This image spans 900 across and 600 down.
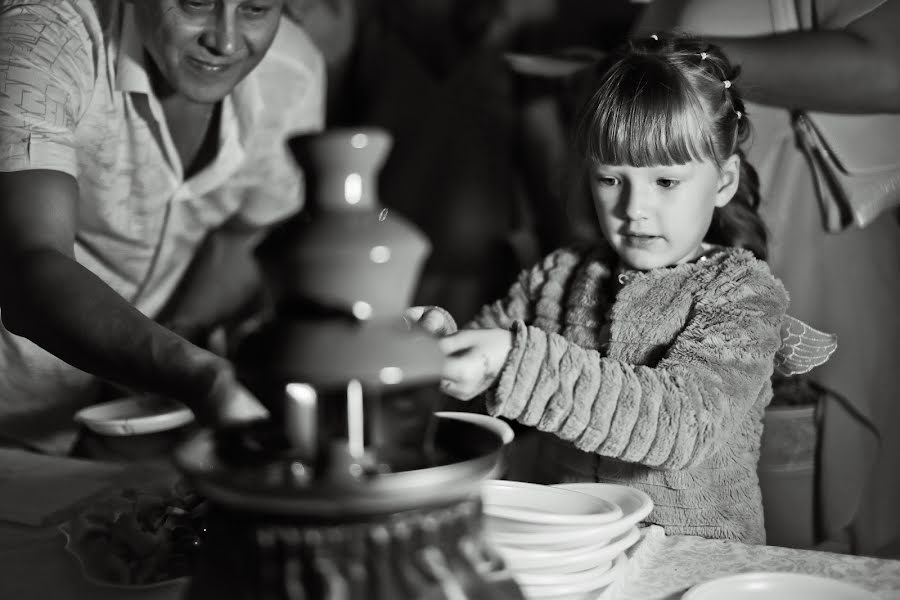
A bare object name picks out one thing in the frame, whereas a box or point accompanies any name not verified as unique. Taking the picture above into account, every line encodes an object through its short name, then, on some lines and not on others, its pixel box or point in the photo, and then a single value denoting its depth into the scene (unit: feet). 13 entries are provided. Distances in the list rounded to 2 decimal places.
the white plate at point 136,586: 4.22
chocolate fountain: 3.33
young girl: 4.59
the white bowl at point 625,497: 4.21
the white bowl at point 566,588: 4.07
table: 4.22
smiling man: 4.73
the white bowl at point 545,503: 4.12
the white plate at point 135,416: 4.90
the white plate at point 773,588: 4.07
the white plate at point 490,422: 3.87
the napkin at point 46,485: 4.60
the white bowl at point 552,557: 4.07
